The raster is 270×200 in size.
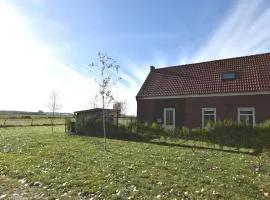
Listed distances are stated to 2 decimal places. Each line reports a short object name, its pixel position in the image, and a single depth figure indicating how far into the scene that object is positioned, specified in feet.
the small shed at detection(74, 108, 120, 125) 49.44
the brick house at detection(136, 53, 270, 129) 42.05
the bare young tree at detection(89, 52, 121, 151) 33.49
